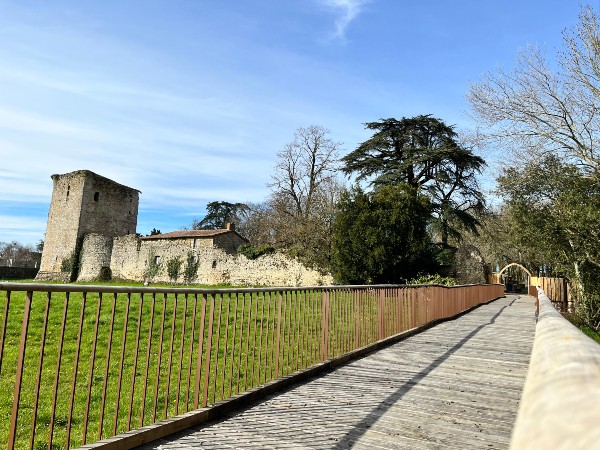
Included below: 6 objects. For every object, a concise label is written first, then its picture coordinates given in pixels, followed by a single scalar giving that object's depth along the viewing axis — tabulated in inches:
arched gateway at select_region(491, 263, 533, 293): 1441.9
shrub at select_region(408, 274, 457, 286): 714.2
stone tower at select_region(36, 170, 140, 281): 1449.3
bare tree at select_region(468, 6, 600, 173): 522.9
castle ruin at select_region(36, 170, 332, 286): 1133.7
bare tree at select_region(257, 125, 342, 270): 968.3
